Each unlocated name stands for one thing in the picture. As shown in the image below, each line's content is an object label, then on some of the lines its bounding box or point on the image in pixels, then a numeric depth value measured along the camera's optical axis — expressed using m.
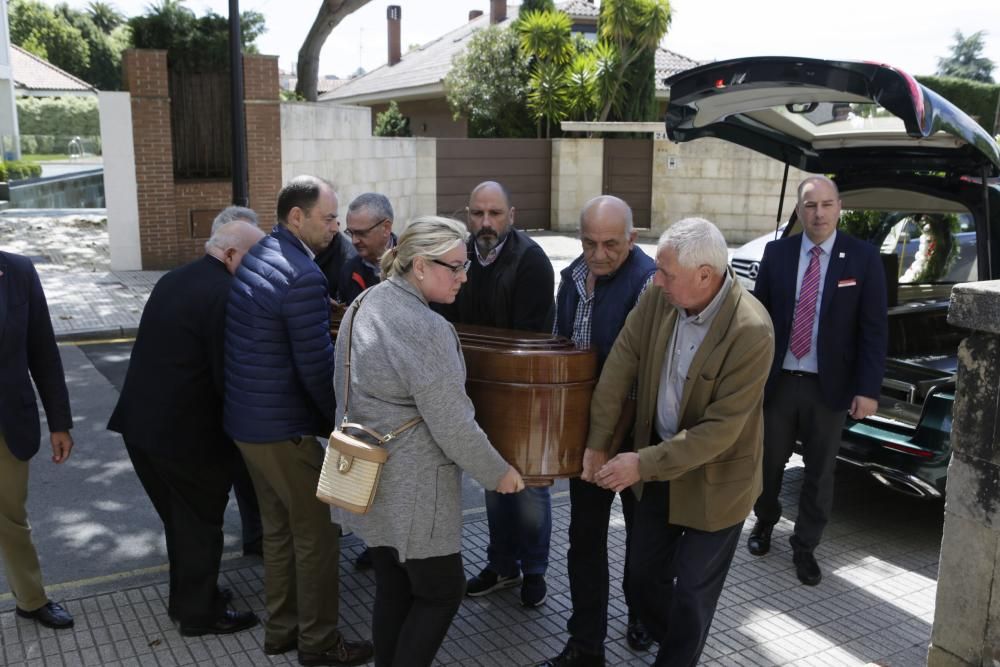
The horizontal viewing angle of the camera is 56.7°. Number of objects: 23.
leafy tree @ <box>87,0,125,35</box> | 75.00
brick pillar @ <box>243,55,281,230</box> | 14.27
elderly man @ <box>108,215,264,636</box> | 3.85
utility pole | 10.62
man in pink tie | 4.67
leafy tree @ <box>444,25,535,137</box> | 24.34
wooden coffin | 3.16
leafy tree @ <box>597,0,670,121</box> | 22.14
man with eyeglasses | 4.75
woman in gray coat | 2.97
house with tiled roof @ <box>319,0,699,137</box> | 32.25
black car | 4.15
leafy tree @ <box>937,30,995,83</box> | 103.81
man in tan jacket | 3.21
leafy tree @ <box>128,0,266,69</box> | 13.76
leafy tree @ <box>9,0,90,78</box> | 65.50
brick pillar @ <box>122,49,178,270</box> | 13.59
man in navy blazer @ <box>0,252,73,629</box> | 3.89
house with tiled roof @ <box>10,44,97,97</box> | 53.91
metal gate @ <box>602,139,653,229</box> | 20.77
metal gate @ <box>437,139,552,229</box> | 20.34
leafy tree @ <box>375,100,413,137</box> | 31.03
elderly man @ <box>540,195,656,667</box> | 3.78
